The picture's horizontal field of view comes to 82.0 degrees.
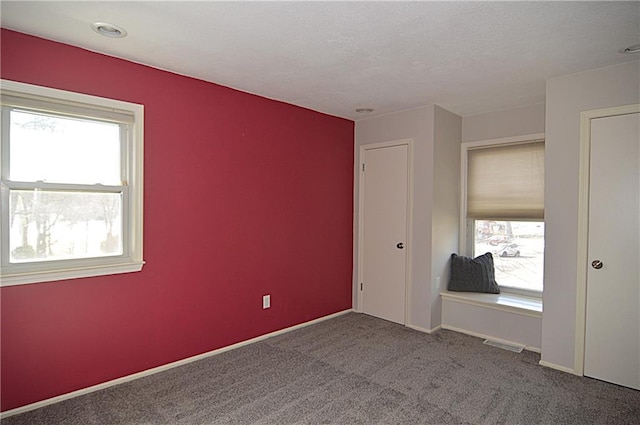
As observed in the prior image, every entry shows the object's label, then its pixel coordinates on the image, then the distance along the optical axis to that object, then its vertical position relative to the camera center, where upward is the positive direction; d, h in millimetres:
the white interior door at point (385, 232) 4141 -243
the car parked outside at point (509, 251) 3977 -413
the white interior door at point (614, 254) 2682 -292
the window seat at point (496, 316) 3451 -1040
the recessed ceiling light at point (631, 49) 2400 +1102
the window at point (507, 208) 3830 +53
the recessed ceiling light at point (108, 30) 2193 +1082
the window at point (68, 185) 2311 +144
